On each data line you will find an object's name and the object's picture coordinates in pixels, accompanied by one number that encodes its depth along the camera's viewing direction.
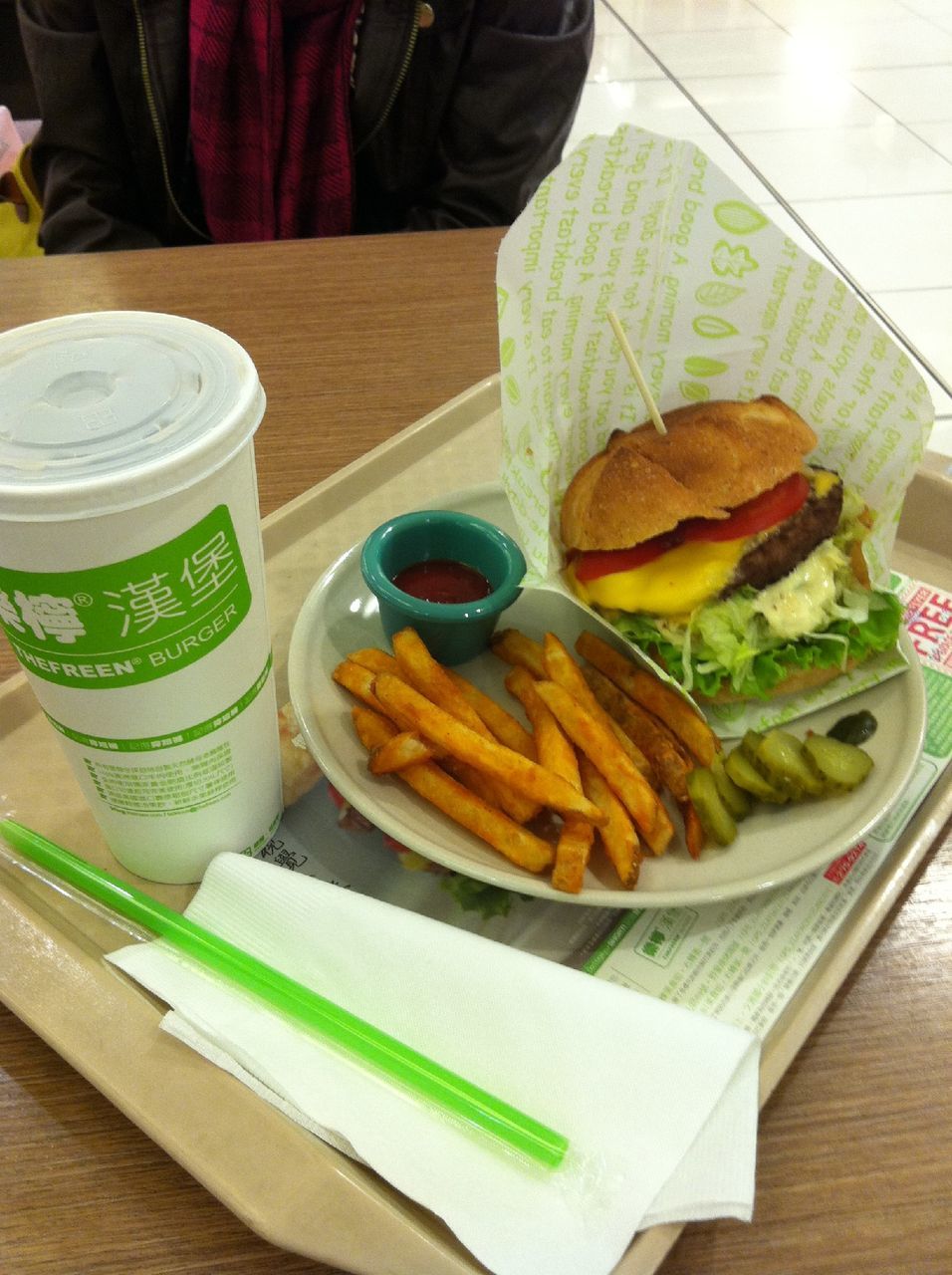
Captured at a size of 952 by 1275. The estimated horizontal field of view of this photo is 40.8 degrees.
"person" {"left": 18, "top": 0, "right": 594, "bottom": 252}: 0.73
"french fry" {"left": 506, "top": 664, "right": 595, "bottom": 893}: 0.40
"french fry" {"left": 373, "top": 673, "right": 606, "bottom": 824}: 0.41
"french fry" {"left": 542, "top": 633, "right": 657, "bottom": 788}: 0.45
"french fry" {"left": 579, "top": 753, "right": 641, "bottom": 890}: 0.41
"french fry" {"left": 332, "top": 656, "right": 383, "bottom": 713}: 0.45
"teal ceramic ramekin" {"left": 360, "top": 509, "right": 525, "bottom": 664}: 0.47
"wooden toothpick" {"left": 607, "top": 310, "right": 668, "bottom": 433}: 0.47
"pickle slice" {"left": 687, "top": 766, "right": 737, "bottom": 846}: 0.42
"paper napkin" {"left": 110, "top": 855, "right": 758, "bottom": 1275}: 0.32
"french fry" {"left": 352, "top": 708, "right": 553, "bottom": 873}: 0.41
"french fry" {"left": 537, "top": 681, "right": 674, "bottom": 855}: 0.42
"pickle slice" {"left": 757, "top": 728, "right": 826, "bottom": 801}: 0.43
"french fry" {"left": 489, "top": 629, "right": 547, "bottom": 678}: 0.48
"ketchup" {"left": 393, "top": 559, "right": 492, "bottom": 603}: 0.51
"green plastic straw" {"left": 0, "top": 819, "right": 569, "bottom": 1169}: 0.33
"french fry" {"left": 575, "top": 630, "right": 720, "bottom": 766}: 0.45
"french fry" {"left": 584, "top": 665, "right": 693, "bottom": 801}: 0.44
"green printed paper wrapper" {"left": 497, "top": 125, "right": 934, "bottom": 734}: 0.47
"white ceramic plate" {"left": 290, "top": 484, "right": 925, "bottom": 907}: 0.40
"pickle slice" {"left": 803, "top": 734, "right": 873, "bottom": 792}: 0.43
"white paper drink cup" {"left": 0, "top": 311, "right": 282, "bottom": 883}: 0.31
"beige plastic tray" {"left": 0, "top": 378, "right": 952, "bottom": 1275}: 0.32
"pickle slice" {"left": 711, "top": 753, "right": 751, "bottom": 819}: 0.43
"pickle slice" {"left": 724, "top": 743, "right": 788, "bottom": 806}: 0.43
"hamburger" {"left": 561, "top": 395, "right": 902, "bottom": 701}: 0.49
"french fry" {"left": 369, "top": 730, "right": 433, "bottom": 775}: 0.42
